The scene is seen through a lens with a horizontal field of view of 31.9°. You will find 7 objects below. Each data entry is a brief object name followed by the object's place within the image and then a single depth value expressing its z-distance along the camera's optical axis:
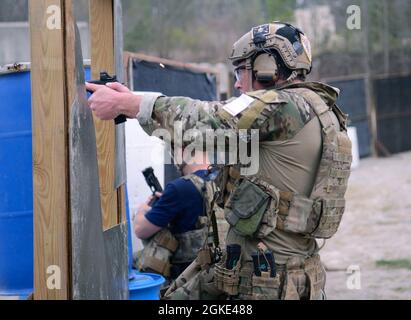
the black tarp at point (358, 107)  18.59
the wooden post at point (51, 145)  2.97
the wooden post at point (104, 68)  3.42
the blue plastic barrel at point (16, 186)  3.34
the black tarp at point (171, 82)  5.50
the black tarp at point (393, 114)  19.17
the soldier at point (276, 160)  2.87
